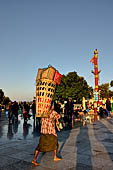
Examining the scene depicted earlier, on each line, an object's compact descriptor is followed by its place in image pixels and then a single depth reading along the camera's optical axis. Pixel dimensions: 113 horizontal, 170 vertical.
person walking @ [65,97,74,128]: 13.32
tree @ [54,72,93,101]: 51.94
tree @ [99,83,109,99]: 64.31
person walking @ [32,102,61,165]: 4.53
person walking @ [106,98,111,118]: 18.07
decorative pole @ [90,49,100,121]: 26.42
